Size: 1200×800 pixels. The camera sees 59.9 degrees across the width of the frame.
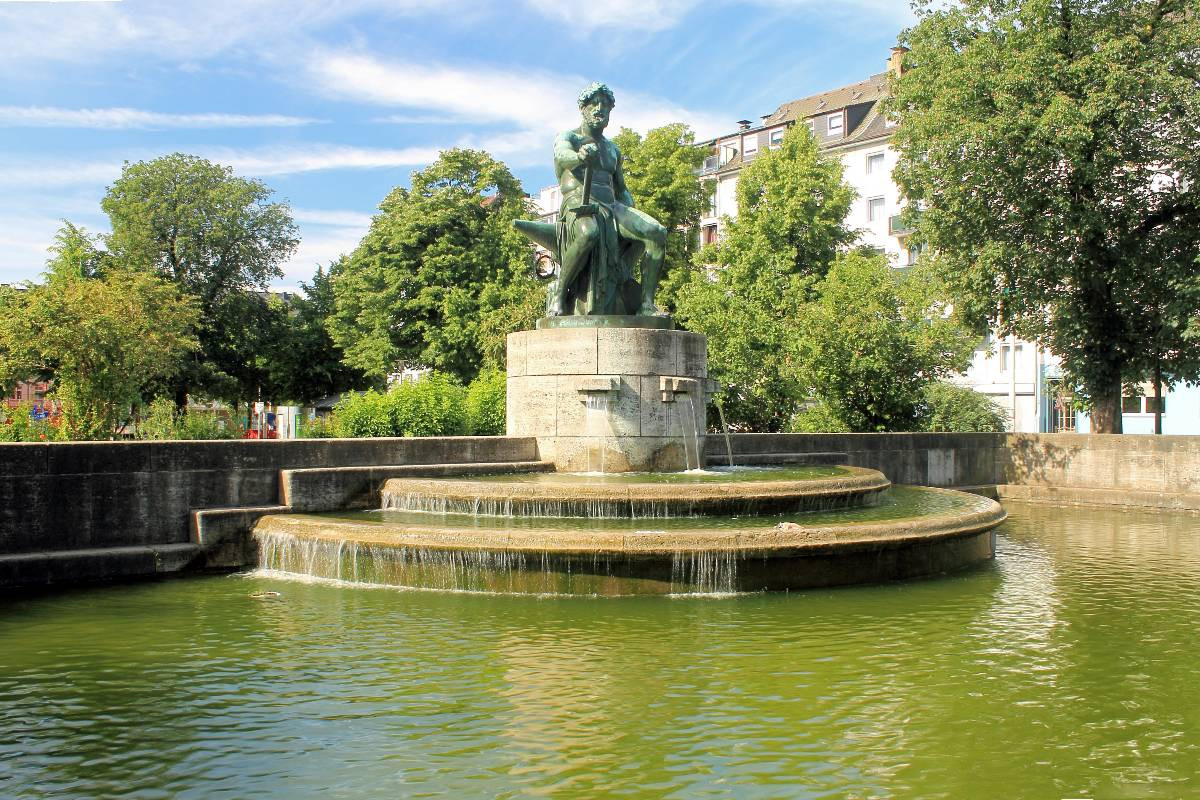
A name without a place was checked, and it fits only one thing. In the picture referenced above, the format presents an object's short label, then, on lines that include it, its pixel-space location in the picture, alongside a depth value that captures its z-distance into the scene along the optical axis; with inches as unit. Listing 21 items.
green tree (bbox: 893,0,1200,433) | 851.4
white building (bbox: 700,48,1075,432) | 1980.8
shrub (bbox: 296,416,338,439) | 782.0
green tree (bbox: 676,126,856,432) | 1081.4
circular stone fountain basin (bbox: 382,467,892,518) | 468.4
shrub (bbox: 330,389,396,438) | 733.9
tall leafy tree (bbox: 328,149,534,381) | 1582.2
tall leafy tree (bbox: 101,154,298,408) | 1905.8
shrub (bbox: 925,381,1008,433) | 1515.7
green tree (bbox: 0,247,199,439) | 743.1
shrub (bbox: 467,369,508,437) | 773.9
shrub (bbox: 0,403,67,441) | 653.9
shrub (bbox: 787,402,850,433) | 1013.8
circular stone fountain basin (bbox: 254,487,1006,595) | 398.0
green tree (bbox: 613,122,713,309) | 1674.5
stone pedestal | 585.6
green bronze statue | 607.2
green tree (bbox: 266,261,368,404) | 2004.2
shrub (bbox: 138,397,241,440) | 705.6
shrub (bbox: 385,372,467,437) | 731.4
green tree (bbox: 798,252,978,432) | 995.9
